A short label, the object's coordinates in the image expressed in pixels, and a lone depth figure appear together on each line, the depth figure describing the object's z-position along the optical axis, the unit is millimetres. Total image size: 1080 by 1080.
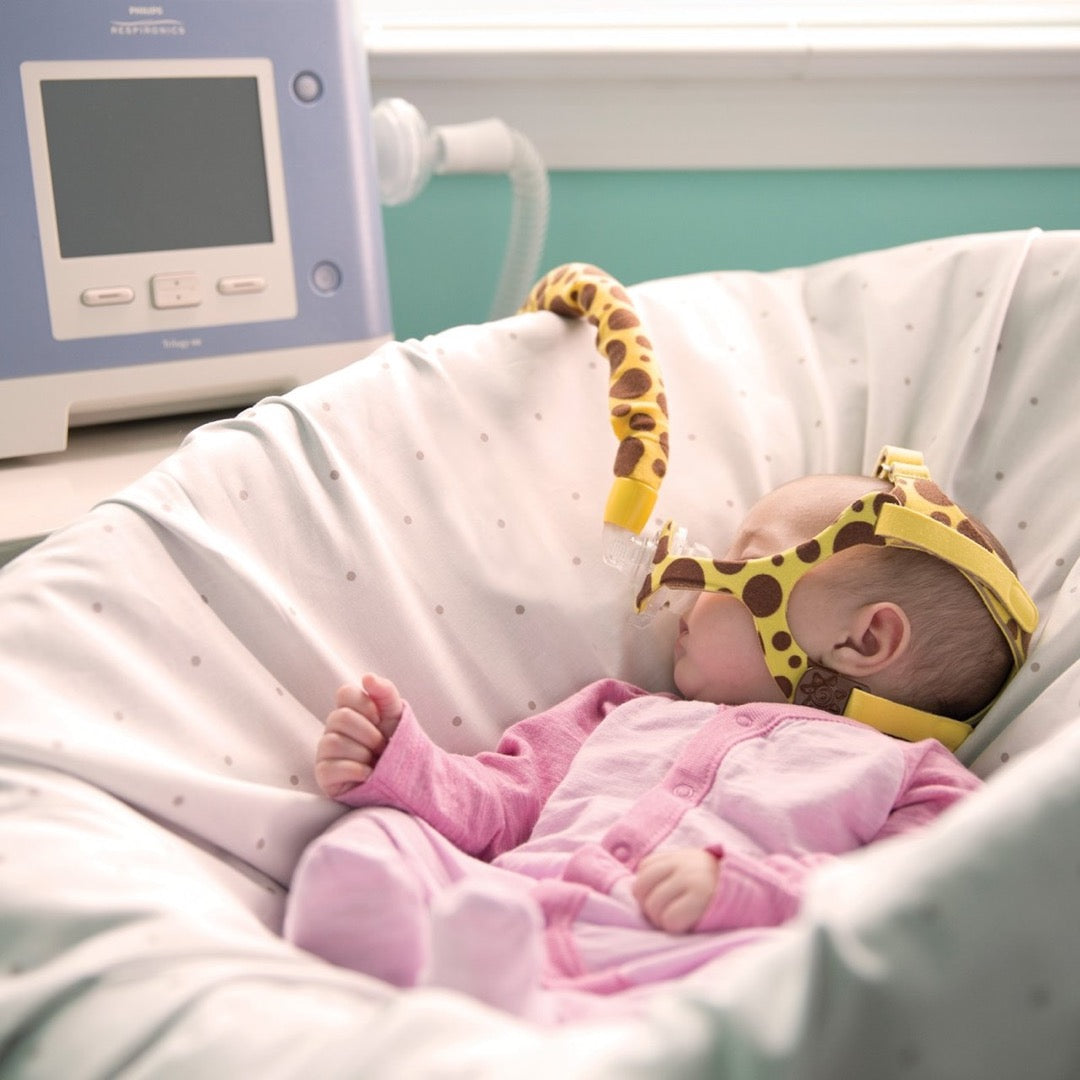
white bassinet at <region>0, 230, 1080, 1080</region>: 486
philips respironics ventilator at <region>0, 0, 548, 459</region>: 994
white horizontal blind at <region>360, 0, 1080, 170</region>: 1405
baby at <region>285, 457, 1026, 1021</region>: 676
